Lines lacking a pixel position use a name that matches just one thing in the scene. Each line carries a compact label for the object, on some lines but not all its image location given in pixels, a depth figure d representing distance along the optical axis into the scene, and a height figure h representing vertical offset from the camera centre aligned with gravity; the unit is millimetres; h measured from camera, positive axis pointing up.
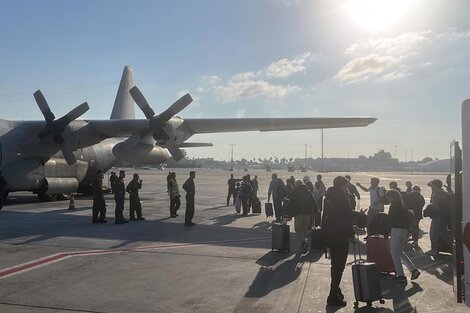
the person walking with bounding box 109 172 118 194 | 14578 -422
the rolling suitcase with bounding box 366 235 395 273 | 7816 -1632
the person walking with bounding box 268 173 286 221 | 15298 -895
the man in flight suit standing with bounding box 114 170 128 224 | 14023 -1112
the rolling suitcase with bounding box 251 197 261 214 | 18359 -1685
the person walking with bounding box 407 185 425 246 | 11133 -1066
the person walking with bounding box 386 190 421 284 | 7176 -1081
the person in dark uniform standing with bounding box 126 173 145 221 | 14625 -1057
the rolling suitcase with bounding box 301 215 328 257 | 6268 -1111
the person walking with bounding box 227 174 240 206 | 20795 -845
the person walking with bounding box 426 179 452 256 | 9516 -1127
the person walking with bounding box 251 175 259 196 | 19059 -796
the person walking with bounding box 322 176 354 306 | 6008 -993
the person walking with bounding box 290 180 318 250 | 9891 -978
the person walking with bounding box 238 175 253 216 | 17422 -1099
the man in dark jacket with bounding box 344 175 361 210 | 14148 -799
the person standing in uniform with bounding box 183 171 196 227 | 13575 -1210
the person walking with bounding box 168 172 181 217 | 15852 -1040
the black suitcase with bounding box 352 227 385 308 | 5852 -1649
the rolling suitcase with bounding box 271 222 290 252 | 9586 -1602
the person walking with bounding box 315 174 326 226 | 14938 -696
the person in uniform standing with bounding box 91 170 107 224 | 14242 -1198
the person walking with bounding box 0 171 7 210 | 17362 -838
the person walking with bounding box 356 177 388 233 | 11375 -839
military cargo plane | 19953 +1669
